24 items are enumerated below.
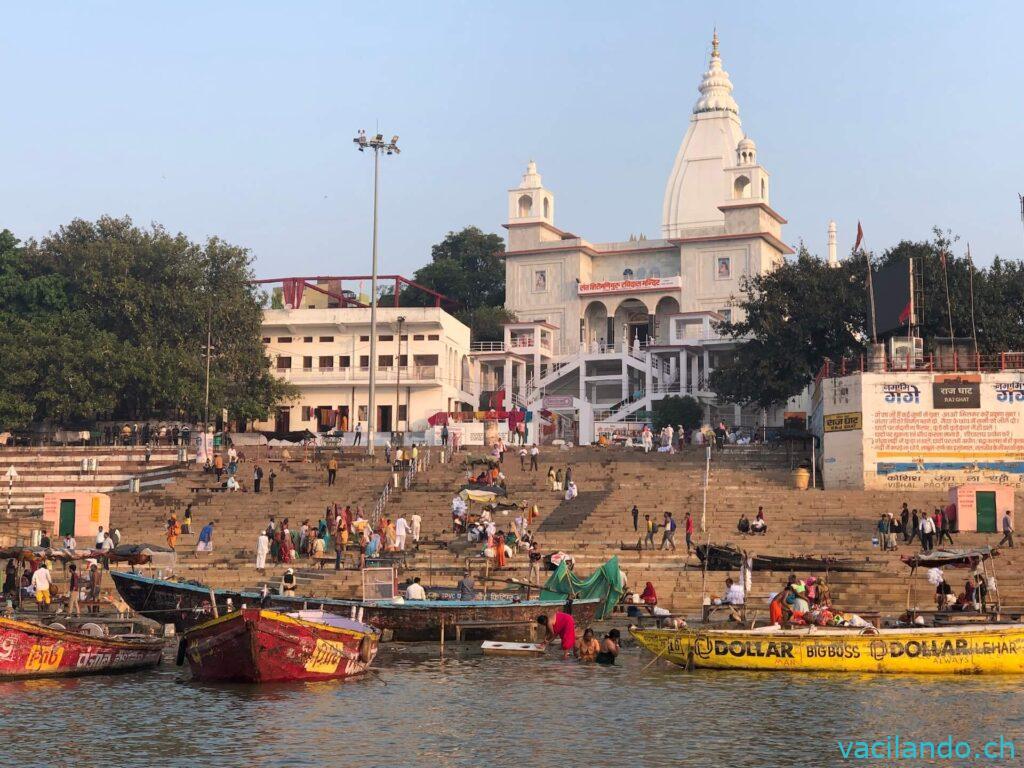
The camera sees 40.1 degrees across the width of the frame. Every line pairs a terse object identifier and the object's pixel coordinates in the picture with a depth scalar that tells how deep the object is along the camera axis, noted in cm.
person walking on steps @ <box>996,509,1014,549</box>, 3400
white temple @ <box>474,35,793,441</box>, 7256
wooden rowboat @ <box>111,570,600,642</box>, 2625
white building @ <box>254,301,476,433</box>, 7031
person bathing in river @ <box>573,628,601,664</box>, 2497
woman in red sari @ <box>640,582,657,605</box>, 2945
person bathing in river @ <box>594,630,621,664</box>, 2473
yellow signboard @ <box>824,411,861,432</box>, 4288
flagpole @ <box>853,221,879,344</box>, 4626
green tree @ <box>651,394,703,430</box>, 6812
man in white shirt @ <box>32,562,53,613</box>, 2852
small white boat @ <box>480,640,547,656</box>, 2580
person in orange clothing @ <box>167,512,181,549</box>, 3750
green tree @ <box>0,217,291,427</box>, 5972
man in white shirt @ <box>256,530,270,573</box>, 3422
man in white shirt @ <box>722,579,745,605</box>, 2817
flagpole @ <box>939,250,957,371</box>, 5250
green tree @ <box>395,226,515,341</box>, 9188
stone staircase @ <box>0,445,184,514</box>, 4856
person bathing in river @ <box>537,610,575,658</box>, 2566
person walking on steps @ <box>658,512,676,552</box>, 3516
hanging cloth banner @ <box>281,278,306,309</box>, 7462
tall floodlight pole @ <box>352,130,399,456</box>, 5122
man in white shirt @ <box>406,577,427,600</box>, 2748
